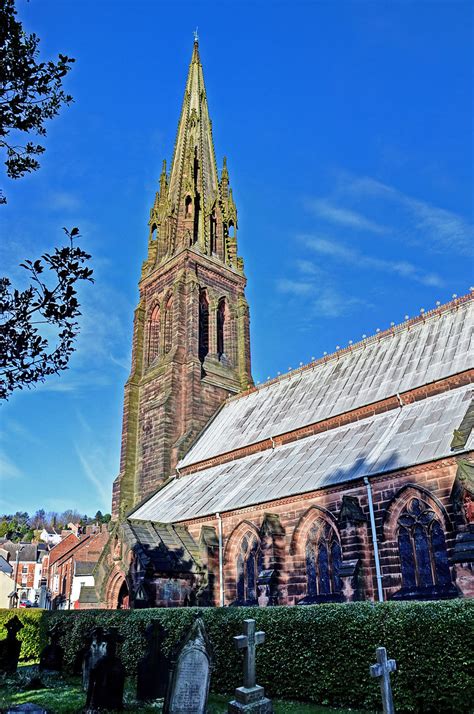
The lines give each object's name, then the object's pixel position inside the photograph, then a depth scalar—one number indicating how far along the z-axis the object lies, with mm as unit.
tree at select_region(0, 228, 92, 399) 8148
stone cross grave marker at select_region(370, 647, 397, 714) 8703
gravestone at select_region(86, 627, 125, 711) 11000
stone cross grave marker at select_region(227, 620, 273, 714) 8805
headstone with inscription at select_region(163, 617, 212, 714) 9086
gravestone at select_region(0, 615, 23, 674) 16969
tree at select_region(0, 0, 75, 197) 8523
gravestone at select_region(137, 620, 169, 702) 12627
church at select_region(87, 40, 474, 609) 16375
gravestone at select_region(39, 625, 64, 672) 17703
